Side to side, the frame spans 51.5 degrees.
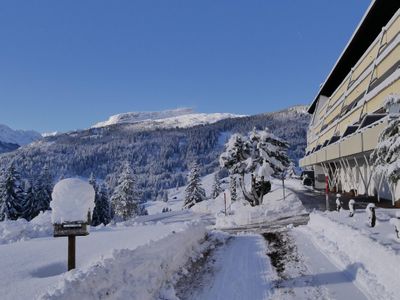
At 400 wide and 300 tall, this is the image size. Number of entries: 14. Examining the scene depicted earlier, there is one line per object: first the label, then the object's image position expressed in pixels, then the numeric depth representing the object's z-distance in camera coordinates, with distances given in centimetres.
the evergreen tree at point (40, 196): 5541
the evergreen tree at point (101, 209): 6206
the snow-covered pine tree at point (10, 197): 5209
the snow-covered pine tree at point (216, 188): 9381
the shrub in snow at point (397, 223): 1065
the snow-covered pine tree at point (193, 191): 7525
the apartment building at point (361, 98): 2542
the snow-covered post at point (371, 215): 1375
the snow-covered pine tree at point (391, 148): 977
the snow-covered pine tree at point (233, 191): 6695
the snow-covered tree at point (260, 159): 3850
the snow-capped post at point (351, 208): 1720
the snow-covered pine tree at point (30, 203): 5556
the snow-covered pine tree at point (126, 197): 6775
